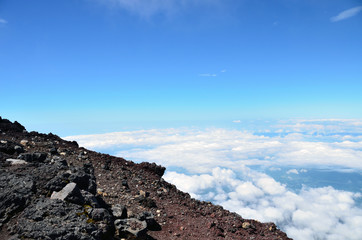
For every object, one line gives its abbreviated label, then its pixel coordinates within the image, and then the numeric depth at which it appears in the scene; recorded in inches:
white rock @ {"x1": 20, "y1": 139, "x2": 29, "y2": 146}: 613.9
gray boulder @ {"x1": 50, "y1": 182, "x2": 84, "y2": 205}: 286.0
